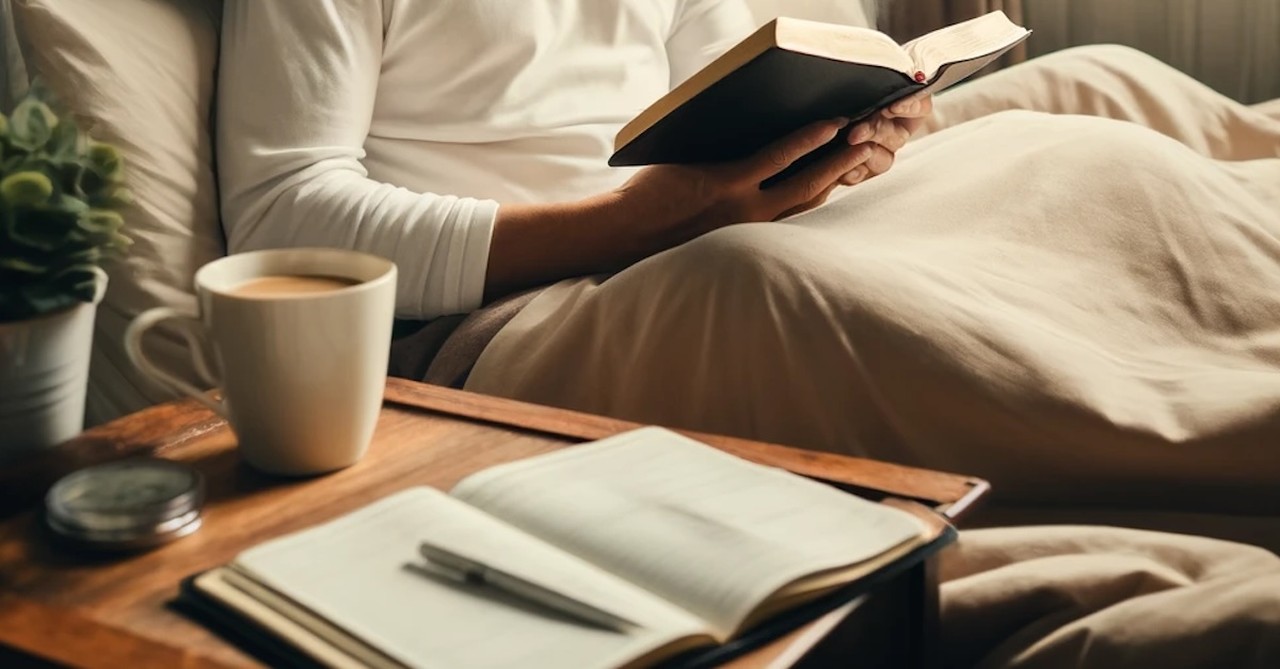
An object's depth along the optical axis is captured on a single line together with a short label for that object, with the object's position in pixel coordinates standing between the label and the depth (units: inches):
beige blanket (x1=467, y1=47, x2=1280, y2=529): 33.7
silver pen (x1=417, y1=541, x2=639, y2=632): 20.7
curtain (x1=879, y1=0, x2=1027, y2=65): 90.0
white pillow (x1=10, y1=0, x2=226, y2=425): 39.3
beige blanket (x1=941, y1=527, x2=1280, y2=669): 26.5
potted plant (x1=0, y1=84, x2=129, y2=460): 26.2
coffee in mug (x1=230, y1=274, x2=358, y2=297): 27.5
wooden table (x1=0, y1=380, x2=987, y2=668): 21.5
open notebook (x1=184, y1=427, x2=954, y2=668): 20.5
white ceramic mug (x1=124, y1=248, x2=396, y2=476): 26.2
